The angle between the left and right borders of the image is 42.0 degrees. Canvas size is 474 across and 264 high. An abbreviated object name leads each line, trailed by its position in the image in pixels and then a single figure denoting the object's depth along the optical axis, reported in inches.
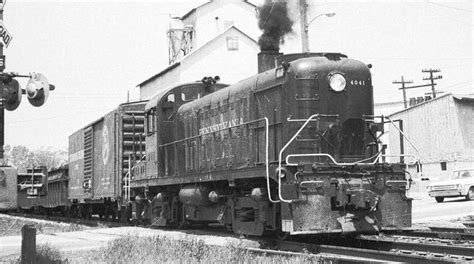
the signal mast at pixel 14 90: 335.9
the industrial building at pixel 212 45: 1988.2
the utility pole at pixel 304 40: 643.1
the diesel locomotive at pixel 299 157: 446.3
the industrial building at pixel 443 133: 1518.2
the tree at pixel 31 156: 4109.0
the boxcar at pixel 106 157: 804.0
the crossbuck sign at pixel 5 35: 330.3
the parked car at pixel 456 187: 1135.6
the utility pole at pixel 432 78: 2326.8
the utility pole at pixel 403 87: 2404.0
